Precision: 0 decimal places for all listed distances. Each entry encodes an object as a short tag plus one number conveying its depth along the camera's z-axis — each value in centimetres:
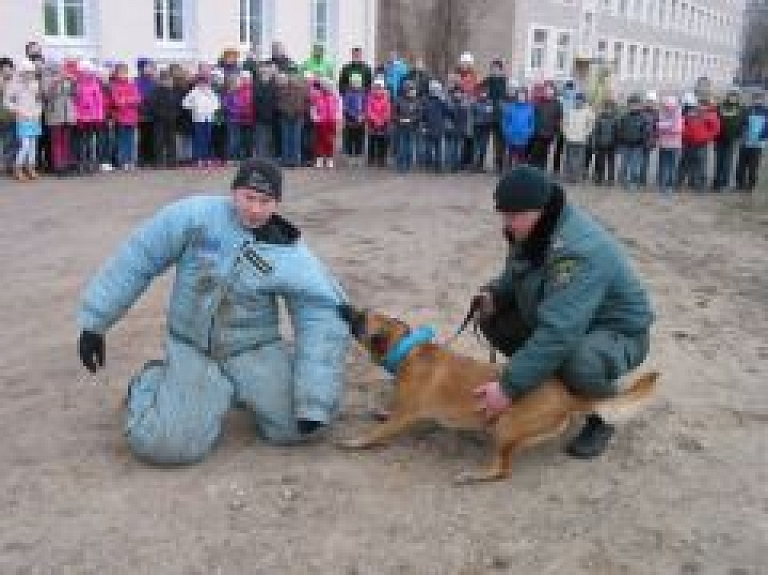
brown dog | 436
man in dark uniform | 423
